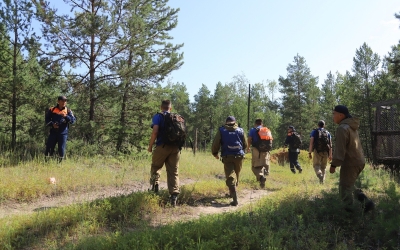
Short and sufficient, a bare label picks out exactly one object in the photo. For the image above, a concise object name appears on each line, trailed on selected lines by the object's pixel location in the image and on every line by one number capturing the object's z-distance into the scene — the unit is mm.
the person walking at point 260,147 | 9336
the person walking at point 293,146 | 13484
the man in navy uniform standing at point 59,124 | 8469
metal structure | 10758
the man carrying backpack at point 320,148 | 9328
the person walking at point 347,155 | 4740
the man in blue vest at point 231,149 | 6664
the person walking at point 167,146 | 5891
